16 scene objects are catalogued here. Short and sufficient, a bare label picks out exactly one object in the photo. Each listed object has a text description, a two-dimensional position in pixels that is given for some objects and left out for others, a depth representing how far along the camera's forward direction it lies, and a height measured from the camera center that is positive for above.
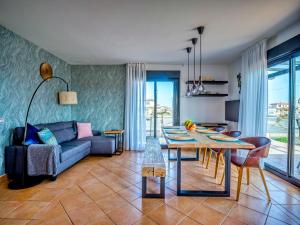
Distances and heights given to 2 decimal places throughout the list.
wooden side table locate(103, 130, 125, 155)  4.24 -0.82
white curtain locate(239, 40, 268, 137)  3.03 +0.39
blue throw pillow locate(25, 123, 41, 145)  2.81 -0.43
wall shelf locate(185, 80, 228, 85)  4.66 +0.83
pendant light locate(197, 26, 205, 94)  2.59 +1.26
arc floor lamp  3.81 +0.37
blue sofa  2.79 -0.72
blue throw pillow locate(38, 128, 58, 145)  2.85 -0.47
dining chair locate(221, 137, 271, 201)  2.07 -0.61
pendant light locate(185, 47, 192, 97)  3.43 +1.31
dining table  1.98 -0.40
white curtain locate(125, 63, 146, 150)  4.70 +0.19
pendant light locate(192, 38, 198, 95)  2.80 +0.40
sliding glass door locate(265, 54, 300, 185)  2.68 -0.08
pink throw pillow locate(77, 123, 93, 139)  4.27 -0.51
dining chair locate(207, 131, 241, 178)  2.81 -0.44
